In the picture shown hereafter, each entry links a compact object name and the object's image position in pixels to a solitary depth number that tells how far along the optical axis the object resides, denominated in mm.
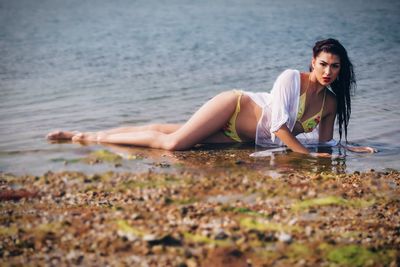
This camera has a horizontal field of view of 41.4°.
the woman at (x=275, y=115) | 8281
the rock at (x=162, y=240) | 4961
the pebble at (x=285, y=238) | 5133
